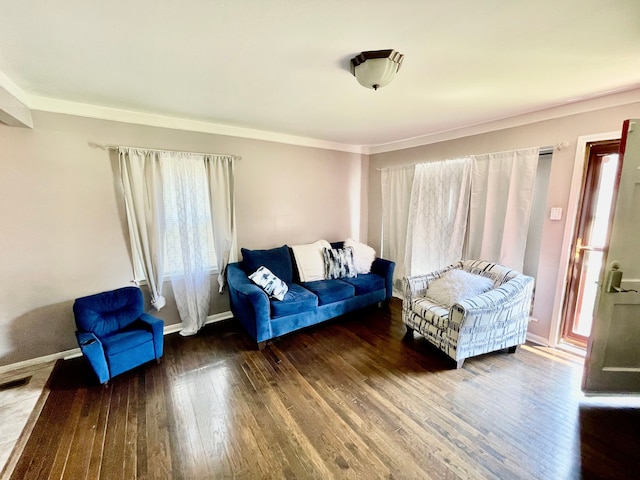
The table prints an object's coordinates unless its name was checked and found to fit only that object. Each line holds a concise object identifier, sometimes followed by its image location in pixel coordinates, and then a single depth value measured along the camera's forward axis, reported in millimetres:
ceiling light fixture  1539
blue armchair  2076
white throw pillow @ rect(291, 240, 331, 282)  3410
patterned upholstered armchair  2283
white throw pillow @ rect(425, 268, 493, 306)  2551
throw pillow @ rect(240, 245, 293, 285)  3146
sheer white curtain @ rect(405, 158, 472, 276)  3240
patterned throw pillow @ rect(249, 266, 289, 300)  2789
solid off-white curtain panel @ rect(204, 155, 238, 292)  3031
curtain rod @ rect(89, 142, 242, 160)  2459
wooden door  1778
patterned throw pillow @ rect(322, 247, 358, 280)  3482
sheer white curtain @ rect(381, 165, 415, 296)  3871
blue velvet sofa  2618
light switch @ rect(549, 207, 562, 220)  2545
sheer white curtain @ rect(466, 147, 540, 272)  2717
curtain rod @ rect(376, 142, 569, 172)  2465
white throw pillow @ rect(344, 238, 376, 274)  3644
